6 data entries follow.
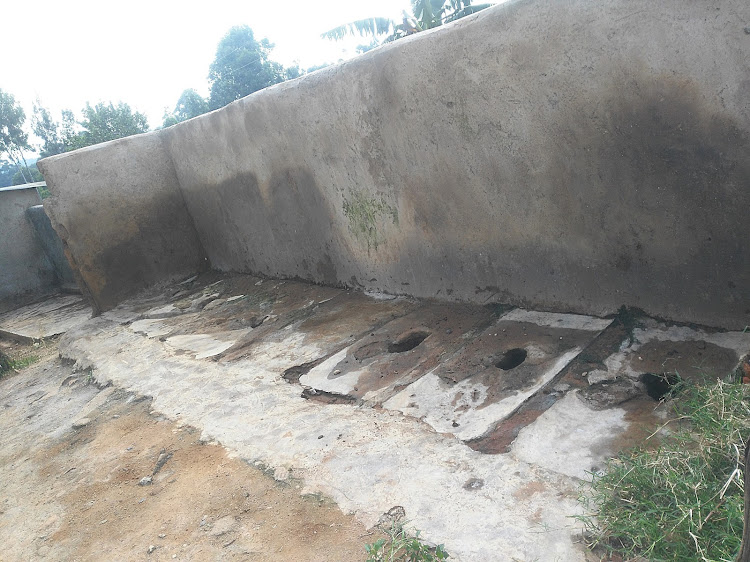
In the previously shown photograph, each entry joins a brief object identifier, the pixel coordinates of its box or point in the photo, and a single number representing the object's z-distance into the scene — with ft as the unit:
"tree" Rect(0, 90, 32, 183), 112.78
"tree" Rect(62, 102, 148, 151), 80.79
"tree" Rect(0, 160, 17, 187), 169.27
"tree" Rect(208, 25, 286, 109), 116.67
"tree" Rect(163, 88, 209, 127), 112.47
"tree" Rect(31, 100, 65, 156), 119.14
